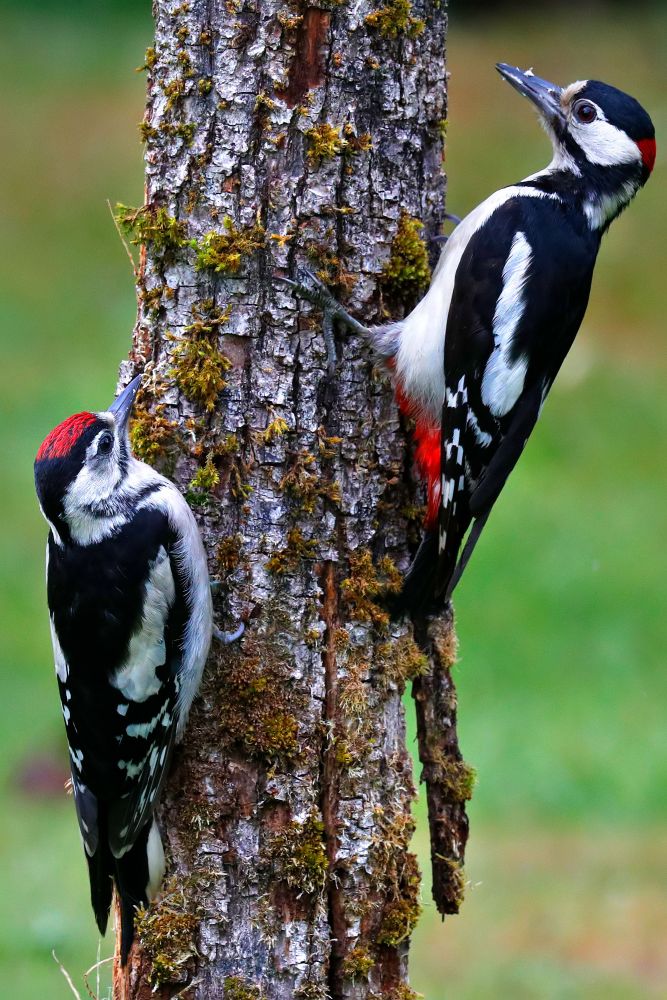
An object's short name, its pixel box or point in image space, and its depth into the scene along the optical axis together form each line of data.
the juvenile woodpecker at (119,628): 6.43
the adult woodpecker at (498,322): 6.77
